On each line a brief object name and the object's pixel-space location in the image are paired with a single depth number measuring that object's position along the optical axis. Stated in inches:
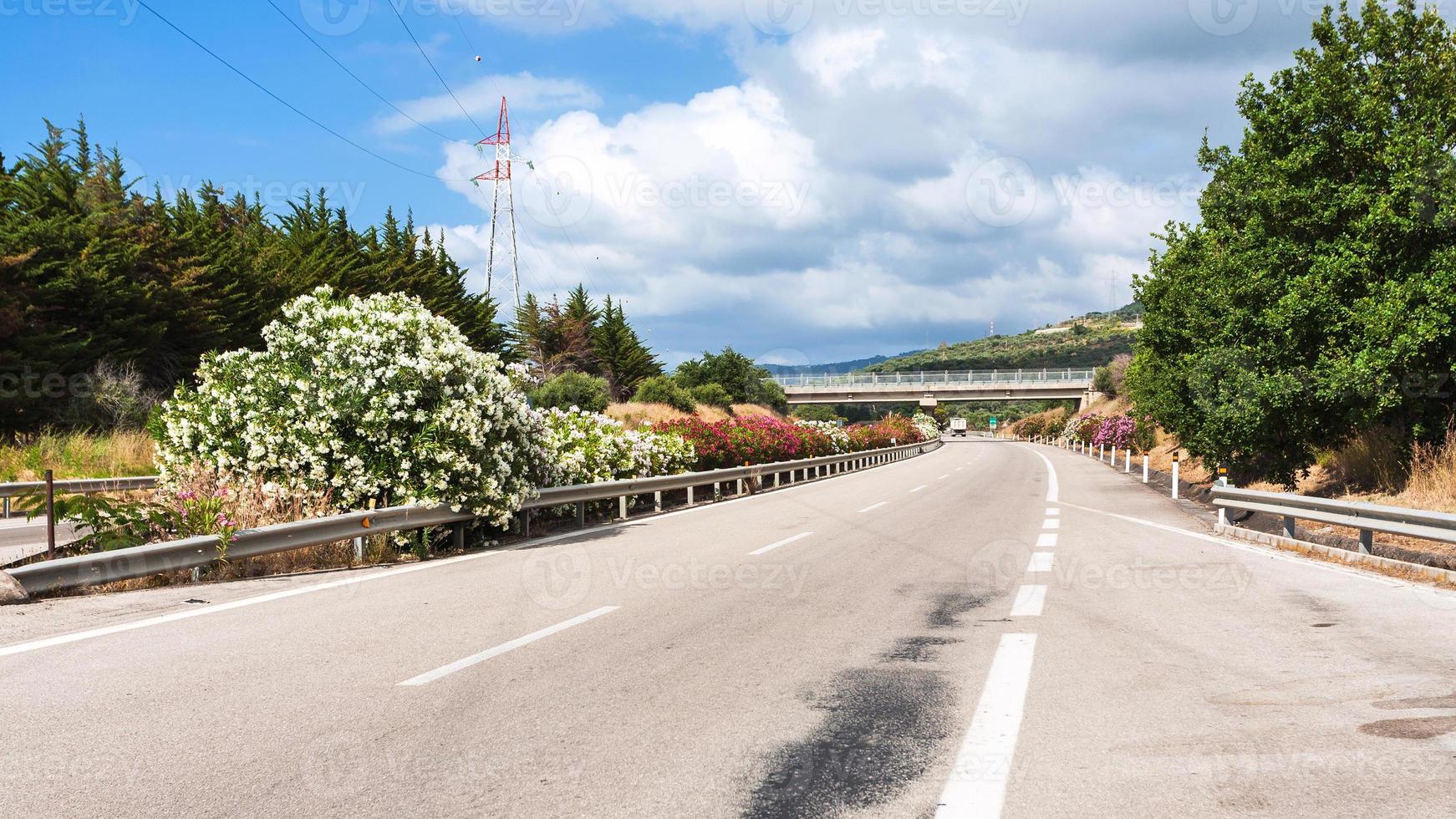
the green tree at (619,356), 2605.8
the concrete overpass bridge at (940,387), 3489.2
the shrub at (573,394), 1775.3
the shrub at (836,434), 1569.9
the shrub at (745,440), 946.7
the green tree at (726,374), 2689.5
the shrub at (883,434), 1853.0
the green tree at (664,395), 2146.9
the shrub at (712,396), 2453.2
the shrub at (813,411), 4063.2
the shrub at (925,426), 2953.7
